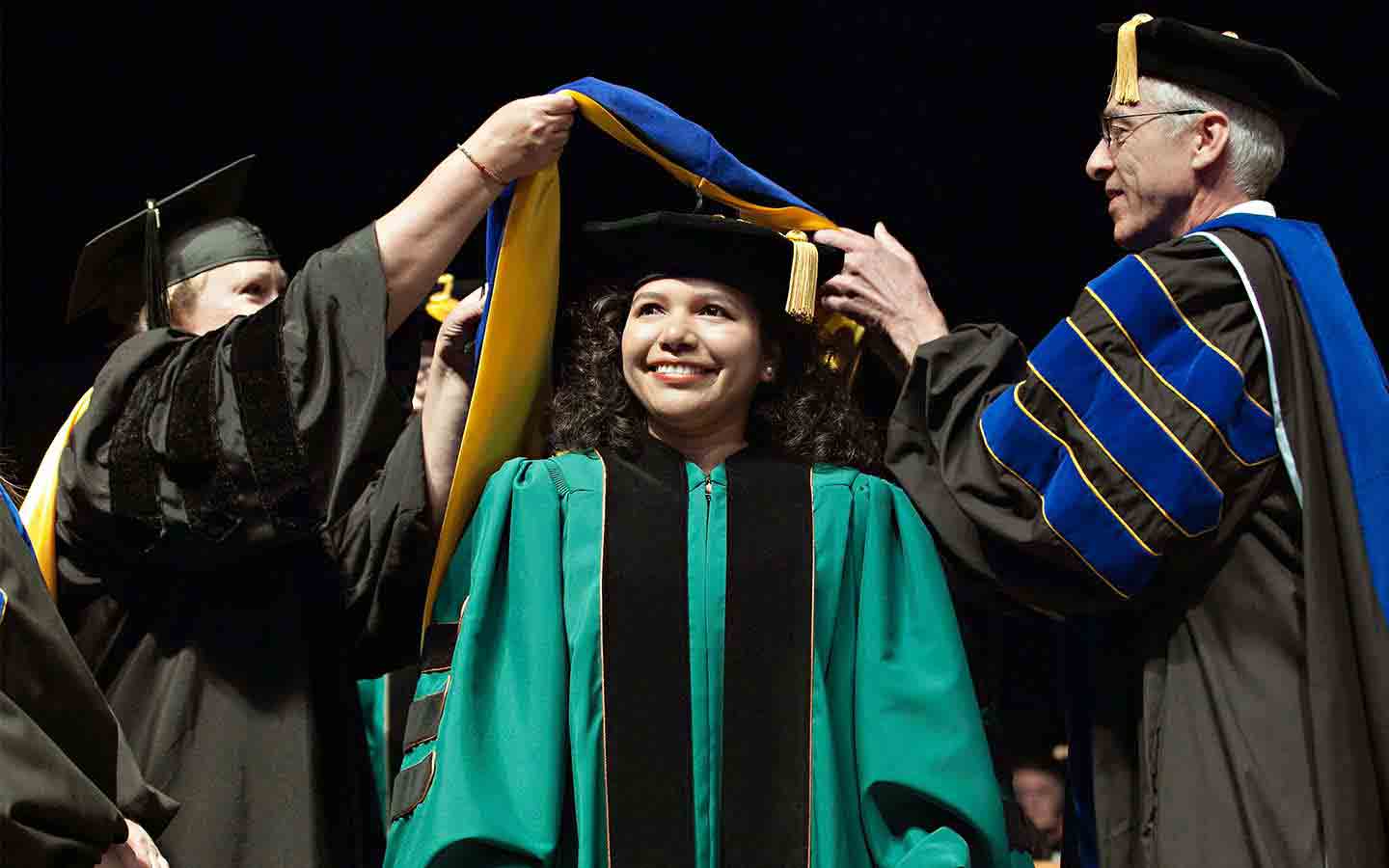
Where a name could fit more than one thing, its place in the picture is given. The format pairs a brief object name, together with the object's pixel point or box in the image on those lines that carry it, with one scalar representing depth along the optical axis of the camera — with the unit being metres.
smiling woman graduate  6.79
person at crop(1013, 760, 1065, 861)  12.27
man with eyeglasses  6.67
